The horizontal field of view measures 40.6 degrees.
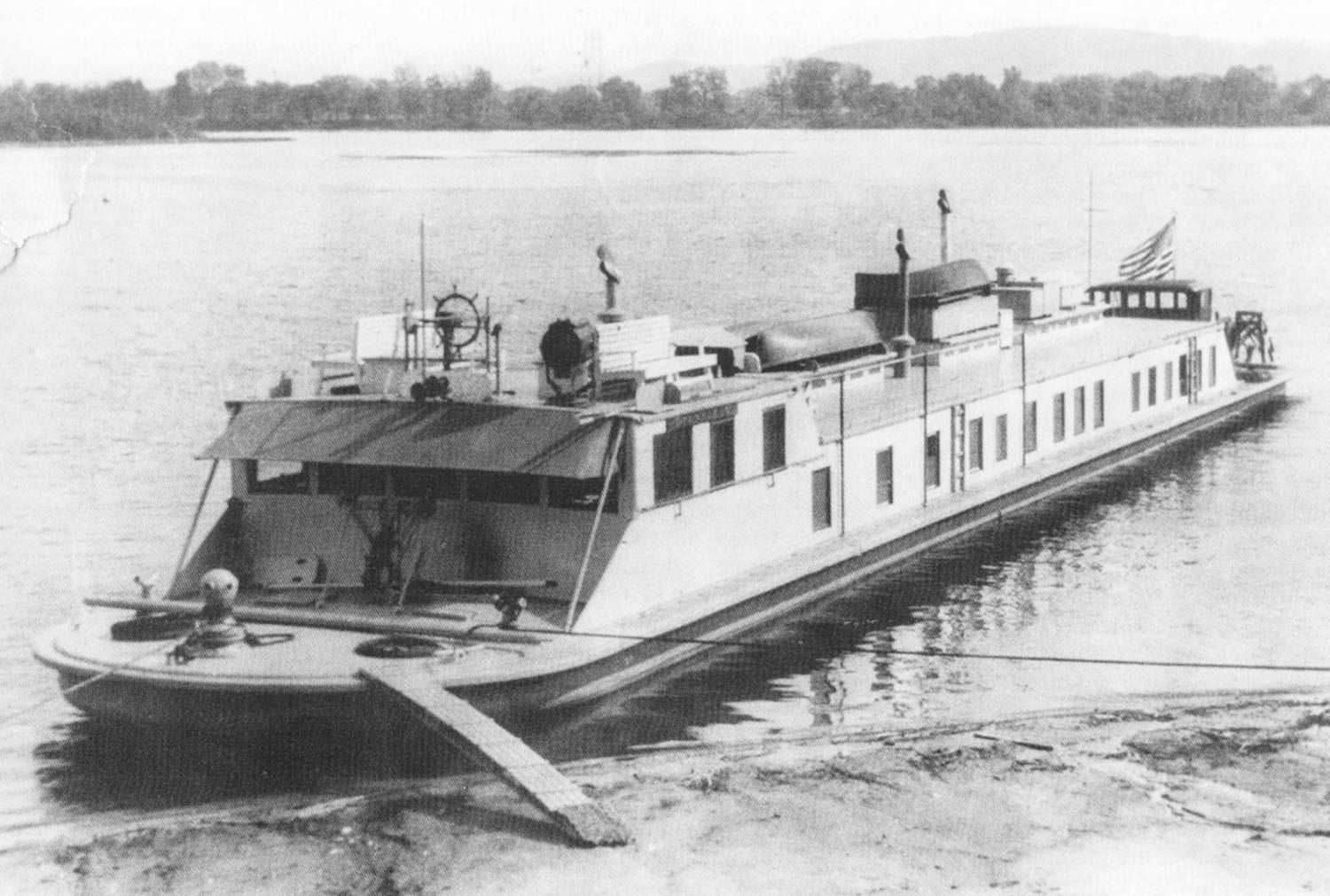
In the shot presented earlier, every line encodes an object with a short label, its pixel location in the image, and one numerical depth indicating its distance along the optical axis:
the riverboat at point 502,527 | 21.05
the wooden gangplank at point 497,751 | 17.00
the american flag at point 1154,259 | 52.16
